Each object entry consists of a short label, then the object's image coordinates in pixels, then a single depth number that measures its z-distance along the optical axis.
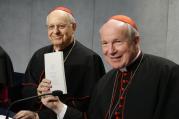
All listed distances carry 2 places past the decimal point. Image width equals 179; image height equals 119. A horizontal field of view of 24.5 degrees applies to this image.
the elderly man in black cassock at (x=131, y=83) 3.07
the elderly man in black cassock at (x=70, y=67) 3.92
